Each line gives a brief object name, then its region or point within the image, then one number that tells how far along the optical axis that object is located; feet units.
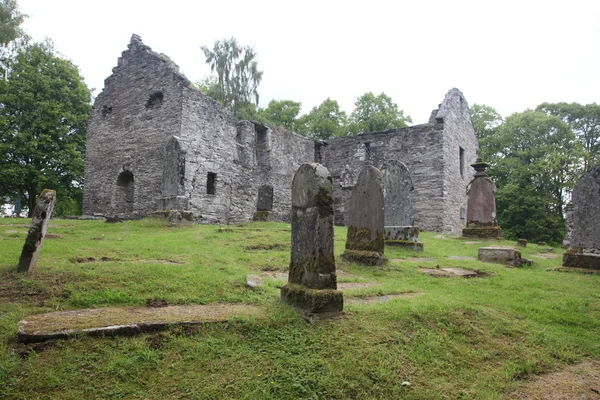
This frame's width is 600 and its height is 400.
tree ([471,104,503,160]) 109.44
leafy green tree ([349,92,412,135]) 115.44
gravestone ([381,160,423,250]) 35.19
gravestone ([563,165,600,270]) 27.35
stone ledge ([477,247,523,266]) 30.08
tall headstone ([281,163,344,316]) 13.66
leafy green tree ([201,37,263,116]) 105.60
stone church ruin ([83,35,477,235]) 54.24
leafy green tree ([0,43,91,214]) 68.03
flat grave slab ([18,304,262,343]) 10.19
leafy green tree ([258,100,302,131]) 122.83
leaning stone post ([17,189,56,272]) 15.93
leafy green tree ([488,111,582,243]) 80.94
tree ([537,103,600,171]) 94.43
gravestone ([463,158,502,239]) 48.29
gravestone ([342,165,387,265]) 26.40
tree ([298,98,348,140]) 116.57
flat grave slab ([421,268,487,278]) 24.09
